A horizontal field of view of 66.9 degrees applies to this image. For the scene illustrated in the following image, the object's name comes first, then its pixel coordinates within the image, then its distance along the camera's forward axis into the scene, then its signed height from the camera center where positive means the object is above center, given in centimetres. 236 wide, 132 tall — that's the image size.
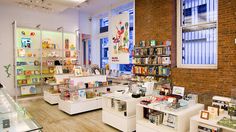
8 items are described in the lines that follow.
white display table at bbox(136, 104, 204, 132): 273 -98
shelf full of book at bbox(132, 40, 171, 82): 533 -1
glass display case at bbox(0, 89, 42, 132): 181 -64
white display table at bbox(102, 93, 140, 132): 353 -112
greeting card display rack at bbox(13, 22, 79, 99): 698 +18
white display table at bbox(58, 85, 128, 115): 467 -121
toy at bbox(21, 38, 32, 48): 702 +76
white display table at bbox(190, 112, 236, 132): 240 -83
